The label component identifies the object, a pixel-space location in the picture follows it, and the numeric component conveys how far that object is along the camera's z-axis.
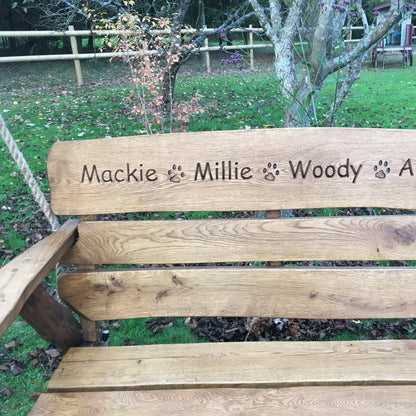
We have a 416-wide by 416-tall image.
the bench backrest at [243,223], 1.73
